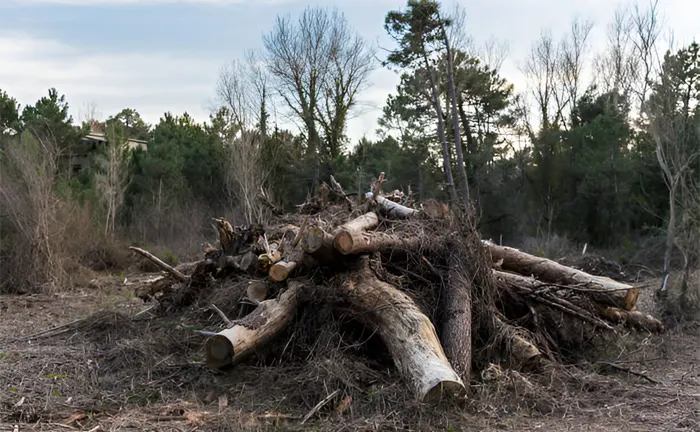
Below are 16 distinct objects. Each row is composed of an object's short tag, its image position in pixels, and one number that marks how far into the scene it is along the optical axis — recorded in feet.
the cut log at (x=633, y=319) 24.34
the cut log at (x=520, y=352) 18.95
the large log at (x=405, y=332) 15.23
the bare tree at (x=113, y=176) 67.88
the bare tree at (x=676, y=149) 31.04
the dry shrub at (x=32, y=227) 41.39
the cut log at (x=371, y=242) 19.36
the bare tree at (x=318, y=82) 86.69
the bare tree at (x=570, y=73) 92.35
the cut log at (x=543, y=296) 22.04
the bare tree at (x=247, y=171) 73.56
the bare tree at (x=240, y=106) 88.89
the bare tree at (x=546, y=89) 90.27
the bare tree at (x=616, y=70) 76.92
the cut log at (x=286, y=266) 20.36
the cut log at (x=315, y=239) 19.39
